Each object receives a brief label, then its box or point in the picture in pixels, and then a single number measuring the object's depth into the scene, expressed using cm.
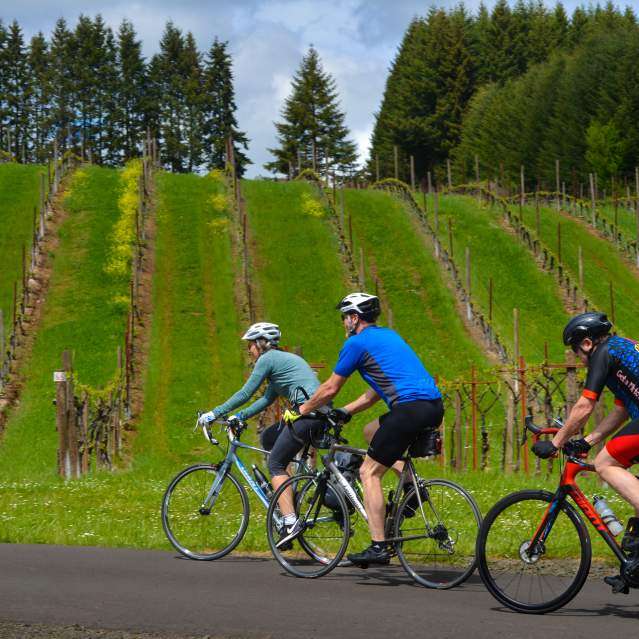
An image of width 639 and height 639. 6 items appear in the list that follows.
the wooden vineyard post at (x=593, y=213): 6315
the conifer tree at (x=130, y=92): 12131
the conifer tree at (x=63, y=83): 12225
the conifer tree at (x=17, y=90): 12319
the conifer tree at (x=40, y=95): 12169
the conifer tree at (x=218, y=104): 11894
